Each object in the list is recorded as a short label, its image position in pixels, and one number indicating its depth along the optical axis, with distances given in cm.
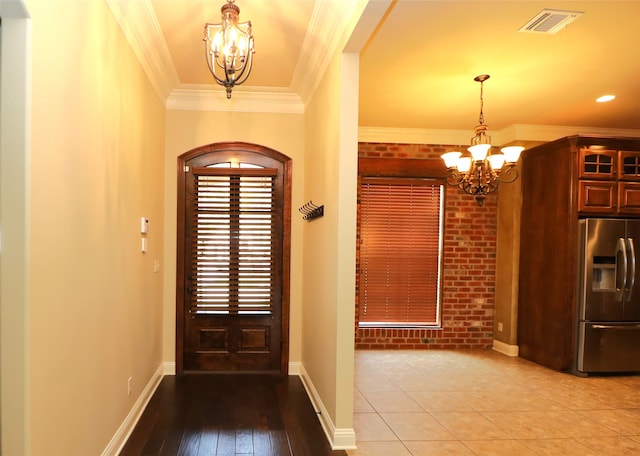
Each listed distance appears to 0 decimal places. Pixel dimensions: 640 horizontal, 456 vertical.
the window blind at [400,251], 559
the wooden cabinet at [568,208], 464
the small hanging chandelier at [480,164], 379
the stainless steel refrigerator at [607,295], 457
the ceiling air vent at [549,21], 278
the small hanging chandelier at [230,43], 210
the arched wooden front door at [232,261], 445
